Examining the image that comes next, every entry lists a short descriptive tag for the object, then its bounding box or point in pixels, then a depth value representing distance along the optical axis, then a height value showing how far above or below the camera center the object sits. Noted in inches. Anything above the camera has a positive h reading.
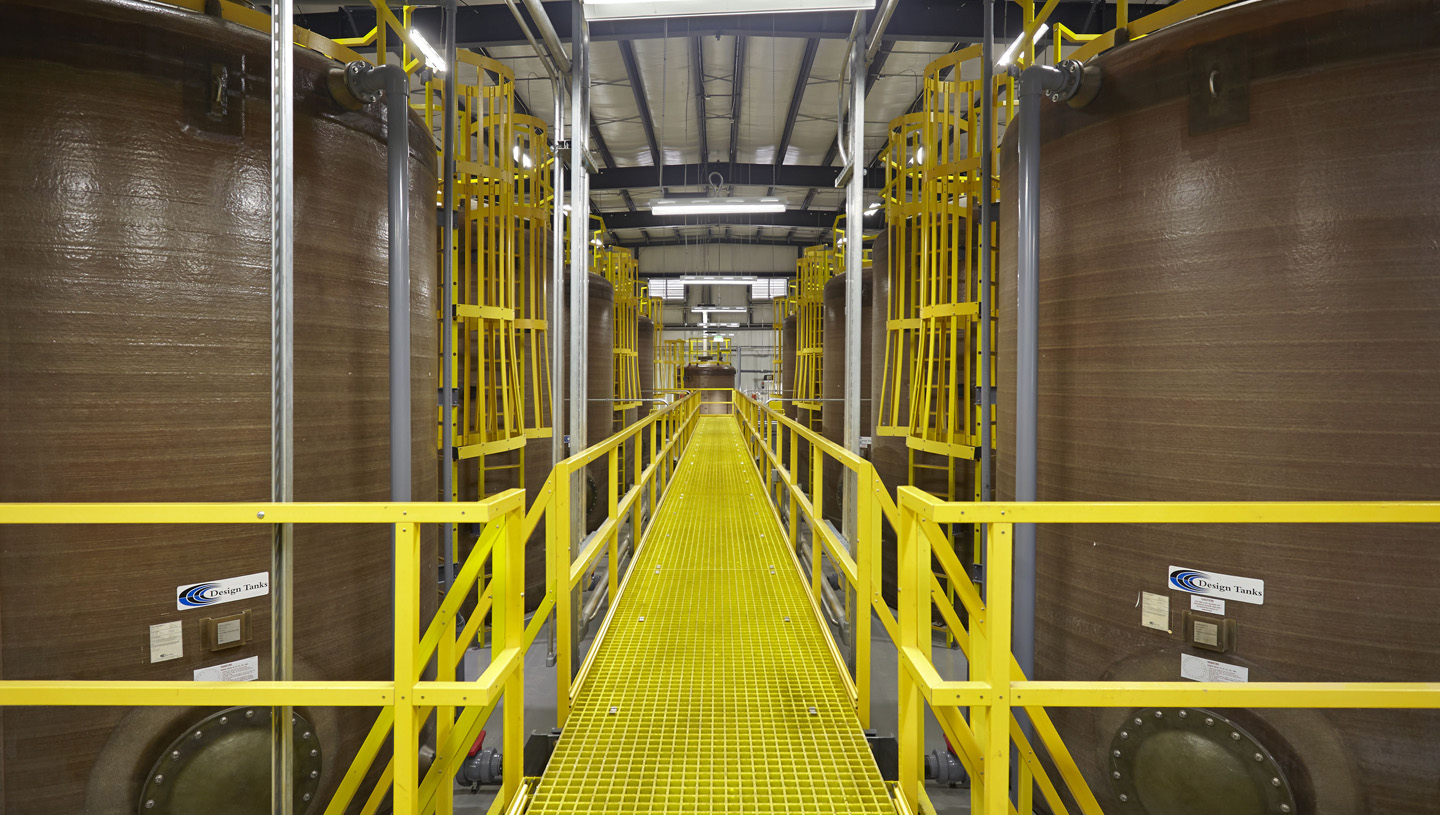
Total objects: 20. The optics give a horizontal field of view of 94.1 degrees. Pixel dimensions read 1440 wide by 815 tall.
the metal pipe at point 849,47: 207.6 +113.9
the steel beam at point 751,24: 358.9 +207.6
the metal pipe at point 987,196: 242.4 +72.0
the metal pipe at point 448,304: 267.4 +35.7
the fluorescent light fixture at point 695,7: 170.4 +98.1
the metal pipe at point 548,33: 208.8 +118.5
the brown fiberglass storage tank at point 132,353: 123.7 +6.6
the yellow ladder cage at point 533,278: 331.3 +55.6
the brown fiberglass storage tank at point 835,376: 523.5 +11.0
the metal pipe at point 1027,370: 175.3 +5.4
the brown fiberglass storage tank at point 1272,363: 124.6 +5.8
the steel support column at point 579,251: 218.4 +47.0
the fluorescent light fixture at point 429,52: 260.0 +141.3
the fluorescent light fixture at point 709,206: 380.2 +105.3
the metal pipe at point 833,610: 294.7 -103.9
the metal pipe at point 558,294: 229.5 +33.1
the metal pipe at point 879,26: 204.4 +116.8
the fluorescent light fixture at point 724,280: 772.0 +126.9
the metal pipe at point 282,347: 122.3 +7.5
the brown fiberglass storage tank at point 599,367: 501.0 +16.6
